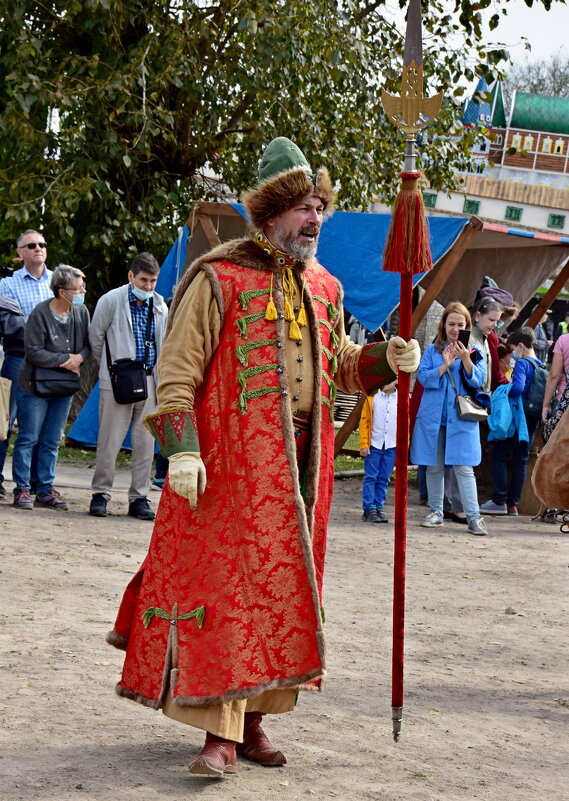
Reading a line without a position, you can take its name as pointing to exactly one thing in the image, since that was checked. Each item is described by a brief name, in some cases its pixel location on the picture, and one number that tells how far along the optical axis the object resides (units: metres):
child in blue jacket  10.90
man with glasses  9.24
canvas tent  11.55
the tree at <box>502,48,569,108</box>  58.22
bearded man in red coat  3.82
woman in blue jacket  9.92
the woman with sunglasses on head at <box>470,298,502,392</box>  10.40
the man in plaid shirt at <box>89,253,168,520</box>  8.88
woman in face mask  8.78
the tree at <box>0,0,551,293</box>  13.08
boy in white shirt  10.02
